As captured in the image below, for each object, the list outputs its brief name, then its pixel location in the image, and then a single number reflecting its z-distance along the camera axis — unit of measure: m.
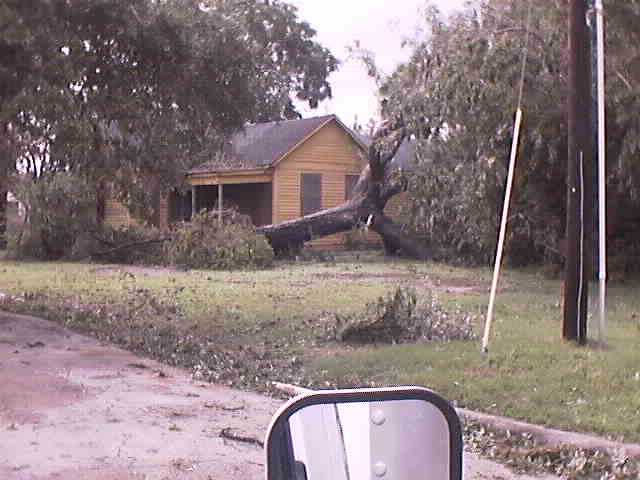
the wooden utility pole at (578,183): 10.70
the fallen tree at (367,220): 27.56
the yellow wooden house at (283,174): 32.84
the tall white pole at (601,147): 10.45
